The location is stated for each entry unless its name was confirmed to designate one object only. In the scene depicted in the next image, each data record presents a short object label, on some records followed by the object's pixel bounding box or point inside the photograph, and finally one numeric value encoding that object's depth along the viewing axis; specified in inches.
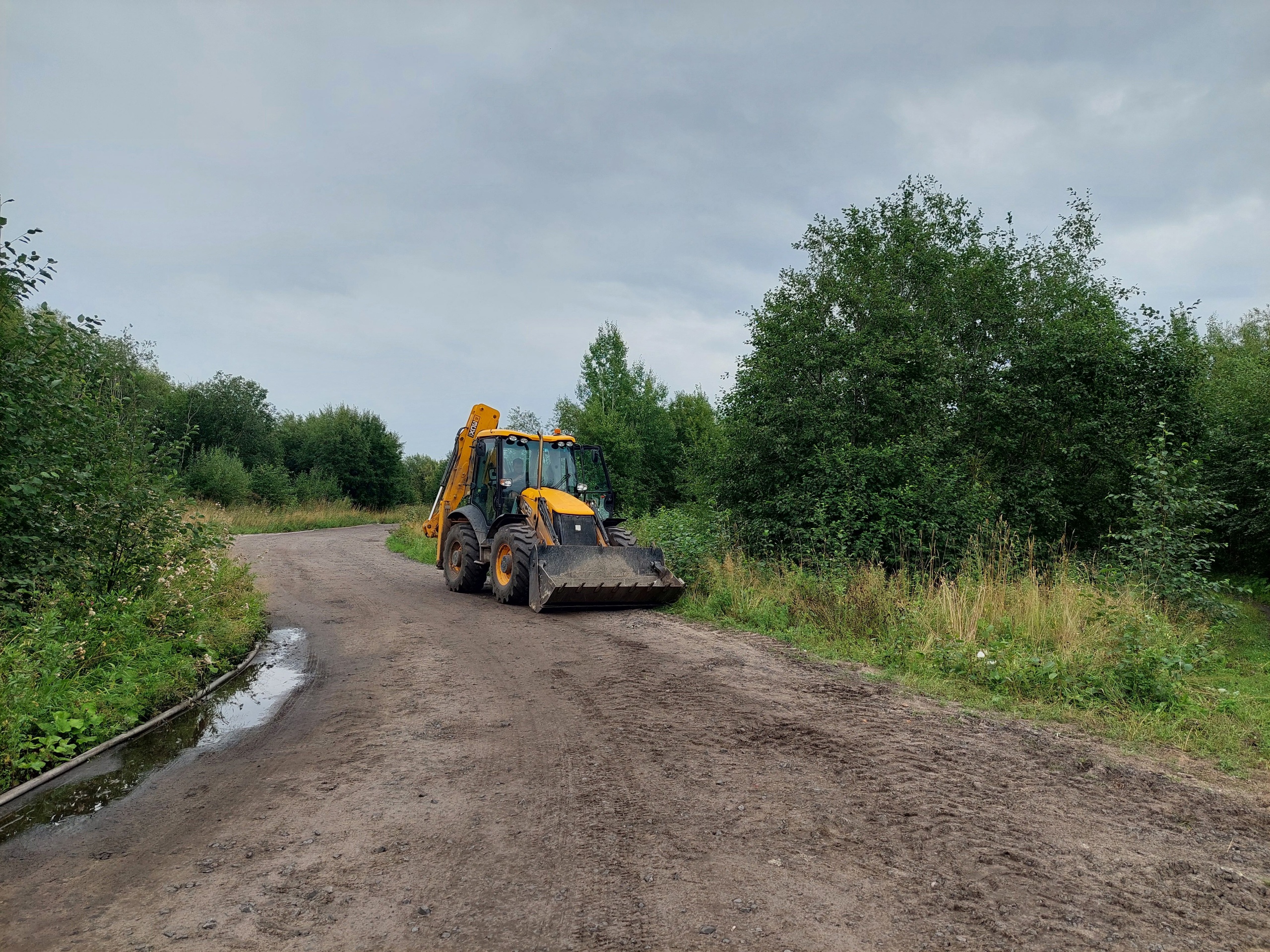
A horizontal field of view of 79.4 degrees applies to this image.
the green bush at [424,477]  1720.0
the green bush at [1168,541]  338.0
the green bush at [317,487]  1598.2
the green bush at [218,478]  1321.4
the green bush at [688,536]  495.5
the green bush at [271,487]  1470.2
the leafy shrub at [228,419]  1598.2
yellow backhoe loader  427.8
